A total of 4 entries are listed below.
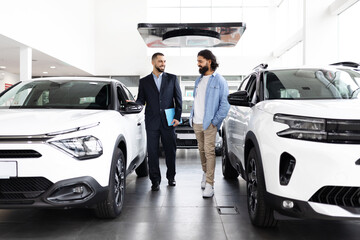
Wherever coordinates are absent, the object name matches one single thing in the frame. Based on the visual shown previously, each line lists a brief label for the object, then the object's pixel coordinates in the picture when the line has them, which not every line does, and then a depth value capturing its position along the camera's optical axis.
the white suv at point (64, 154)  2.63
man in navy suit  4.82
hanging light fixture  13.51
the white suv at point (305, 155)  2.32
